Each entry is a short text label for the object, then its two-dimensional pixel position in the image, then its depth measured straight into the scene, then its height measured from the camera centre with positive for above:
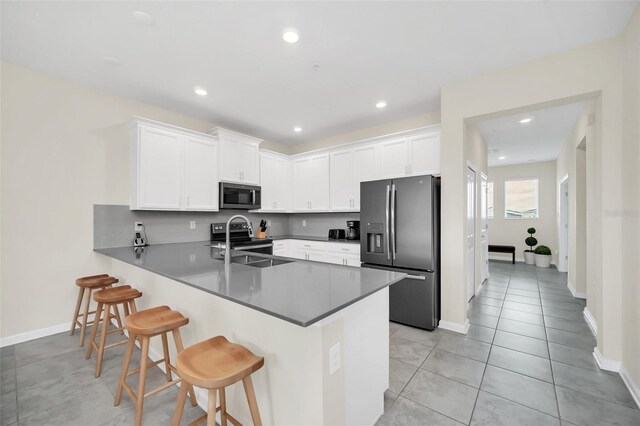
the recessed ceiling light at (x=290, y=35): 2.18 +1.49
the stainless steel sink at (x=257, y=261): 2.38 -0.45
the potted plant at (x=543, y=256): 6.58 -1.03
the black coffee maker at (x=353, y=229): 4.42 -0.26
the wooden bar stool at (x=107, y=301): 2.21 -0.77
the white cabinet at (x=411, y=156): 3.51 +0.82
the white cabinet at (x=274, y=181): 4.74 +0.59
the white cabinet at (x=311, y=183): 4.74 +0.57
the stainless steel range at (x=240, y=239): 3.94 -0.41
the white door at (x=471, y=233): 3.93 -0.28
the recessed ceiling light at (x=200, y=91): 3.15 +1.47
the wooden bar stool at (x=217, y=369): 1.20 -0.74
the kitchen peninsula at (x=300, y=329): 1.25 -0.66
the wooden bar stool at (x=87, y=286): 2.72 -0.78
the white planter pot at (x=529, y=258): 6.92 -1.13
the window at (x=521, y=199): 7.38 +0.45
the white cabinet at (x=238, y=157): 4.04 +0.90
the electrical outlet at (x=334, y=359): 1.28 -0.71
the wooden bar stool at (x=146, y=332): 1.67 -0.76
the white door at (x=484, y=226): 4.90 -0.21
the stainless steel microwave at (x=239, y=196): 4.04 +0.28
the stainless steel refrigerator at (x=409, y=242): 3.07 -0.34
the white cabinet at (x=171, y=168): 3.29 +0.60
